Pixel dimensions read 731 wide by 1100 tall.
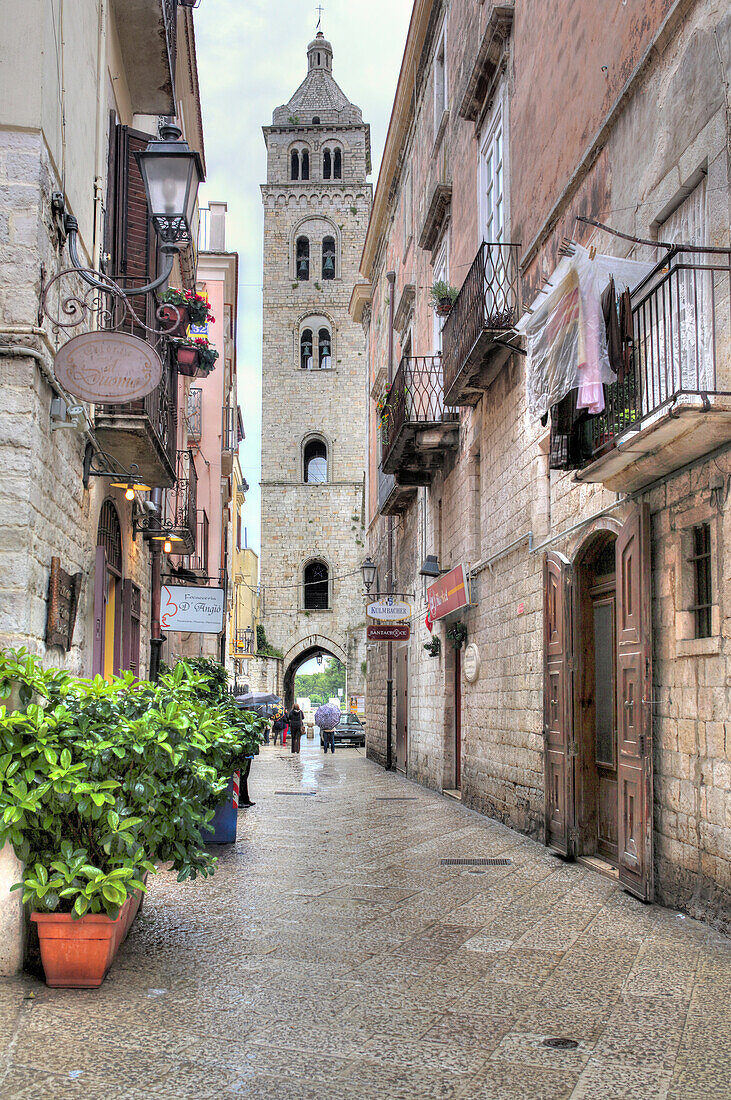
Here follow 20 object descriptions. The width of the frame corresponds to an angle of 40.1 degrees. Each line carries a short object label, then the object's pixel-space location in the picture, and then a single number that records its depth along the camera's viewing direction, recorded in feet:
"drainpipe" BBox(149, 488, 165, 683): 46.30
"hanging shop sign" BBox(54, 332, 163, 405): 19.10
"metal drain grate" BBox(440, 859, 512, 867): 26.32
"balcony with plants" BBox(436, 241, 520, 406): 33.71
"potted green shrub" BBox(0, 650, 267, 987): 14.65
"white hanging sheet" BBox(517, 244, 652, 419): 21.13
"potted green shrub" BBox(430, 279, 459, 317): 42.09
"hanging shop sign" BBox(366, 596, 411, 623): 59.52
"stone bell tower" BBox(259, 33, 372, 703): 141.08
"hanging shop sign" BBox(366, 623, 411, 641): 59.31
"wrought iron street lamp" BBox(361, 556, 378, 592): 81.18
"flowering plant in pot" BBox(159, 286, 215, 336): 40.95
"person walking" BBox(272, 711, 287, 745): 122.22
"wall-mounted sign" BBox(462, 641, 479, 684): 40.36
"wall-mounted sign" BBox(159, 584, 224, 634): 46.83
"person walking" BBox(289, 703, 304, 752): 98.91
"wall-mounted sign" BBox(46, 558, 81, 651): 19.85
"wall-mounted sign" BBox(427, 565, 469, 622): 41.47
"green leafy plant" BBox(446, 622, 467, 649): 43.91
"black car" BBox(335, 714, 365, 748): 116.16
